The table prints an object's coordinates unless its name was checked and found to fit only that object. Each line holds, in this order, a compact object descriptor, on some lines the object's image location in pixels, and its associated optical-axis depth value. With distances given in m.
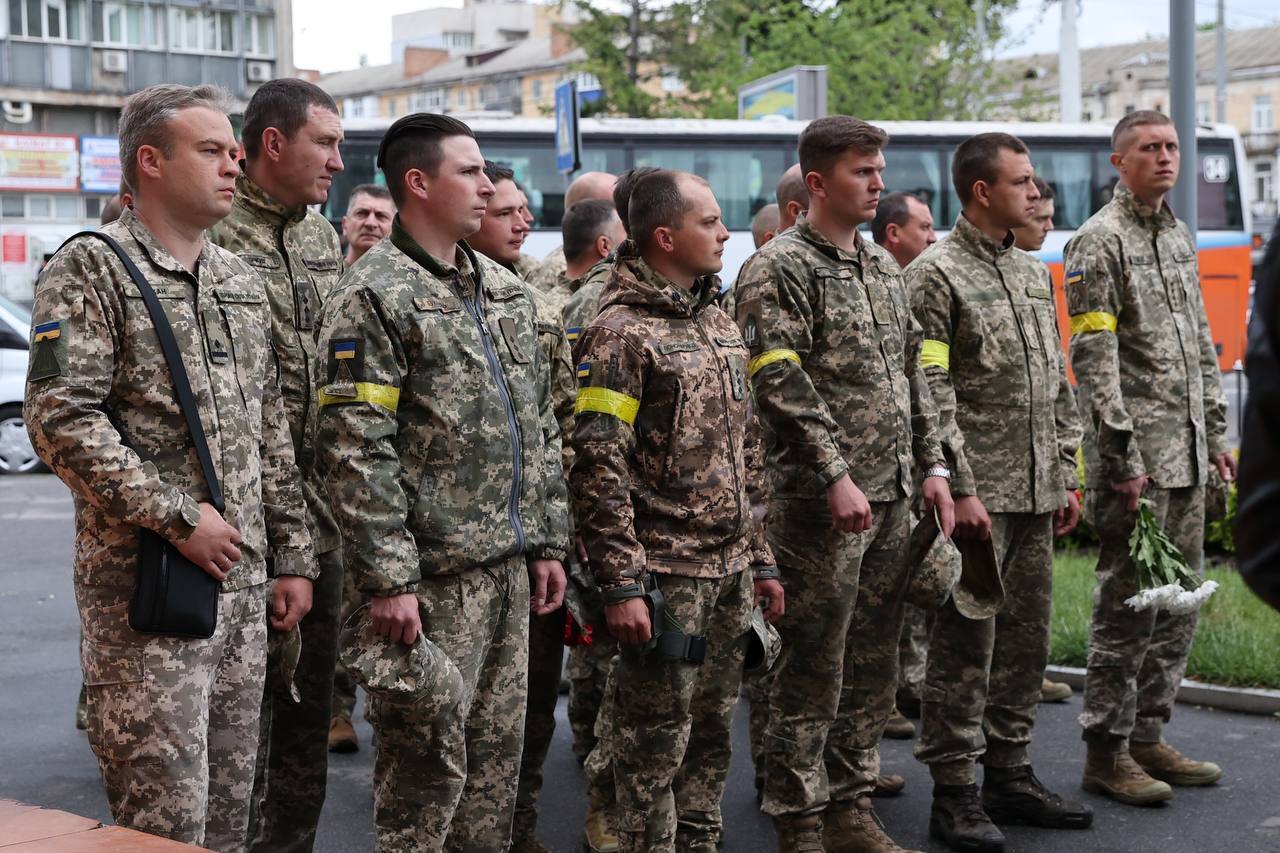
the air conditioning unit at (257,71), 47.47
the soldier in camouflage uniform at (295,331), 4.39
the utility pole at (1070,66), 24.97
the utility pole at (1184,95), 9.18
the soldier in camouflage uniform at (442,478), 3.67
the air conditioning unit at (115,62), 45.62
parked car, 16.12
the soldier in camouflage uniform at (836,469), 4.75
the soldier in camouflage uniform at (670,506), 4.18
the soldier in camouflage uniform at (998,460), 5.29
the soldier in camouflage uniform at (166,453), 3.33
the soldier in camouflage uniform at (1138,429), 5.64
